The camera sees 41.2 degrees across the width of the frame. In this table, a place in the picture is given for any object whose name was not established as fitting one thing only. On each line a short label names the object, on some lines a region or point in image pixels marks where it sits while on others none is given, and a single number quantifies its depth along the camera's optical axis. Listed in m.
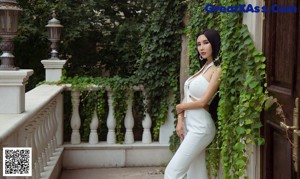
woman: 3.40
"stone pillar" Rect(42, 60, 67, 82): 5.87
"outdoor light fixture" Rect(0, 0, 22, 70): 2.86
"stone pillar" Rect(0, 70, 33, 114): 2.77
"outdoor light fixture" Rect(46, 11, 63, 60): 6.11
